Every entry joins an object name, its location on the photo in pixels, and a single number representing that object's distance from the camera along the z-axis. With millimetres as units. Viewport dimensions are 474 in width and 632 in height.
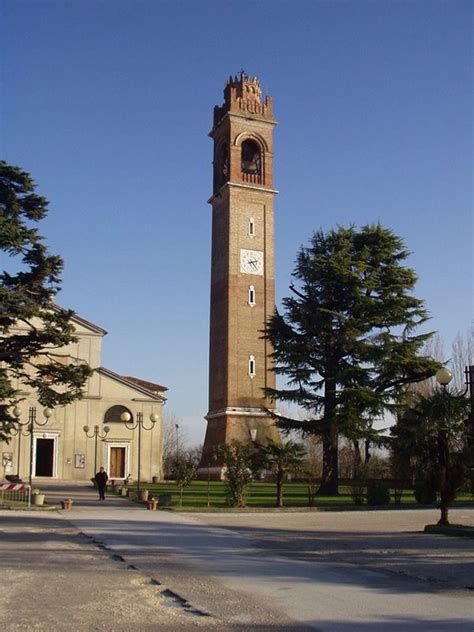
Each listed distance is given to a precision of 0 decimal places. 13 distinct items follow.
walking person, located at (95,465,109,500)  30672
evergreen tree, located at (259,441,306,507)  29016
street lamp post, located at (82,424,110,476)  46394
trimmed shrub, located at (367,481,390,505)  28375
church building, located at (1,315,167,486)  48219
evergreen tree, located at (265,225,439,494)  34594
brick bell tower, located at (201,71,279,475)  52469
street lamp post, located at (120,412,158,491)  49341
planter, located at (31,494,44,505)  27203
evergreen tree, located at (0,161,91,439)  25531
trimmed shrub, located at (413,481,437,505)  28625
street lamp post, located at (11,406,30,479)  46438
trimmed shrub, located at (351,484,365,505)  28831
